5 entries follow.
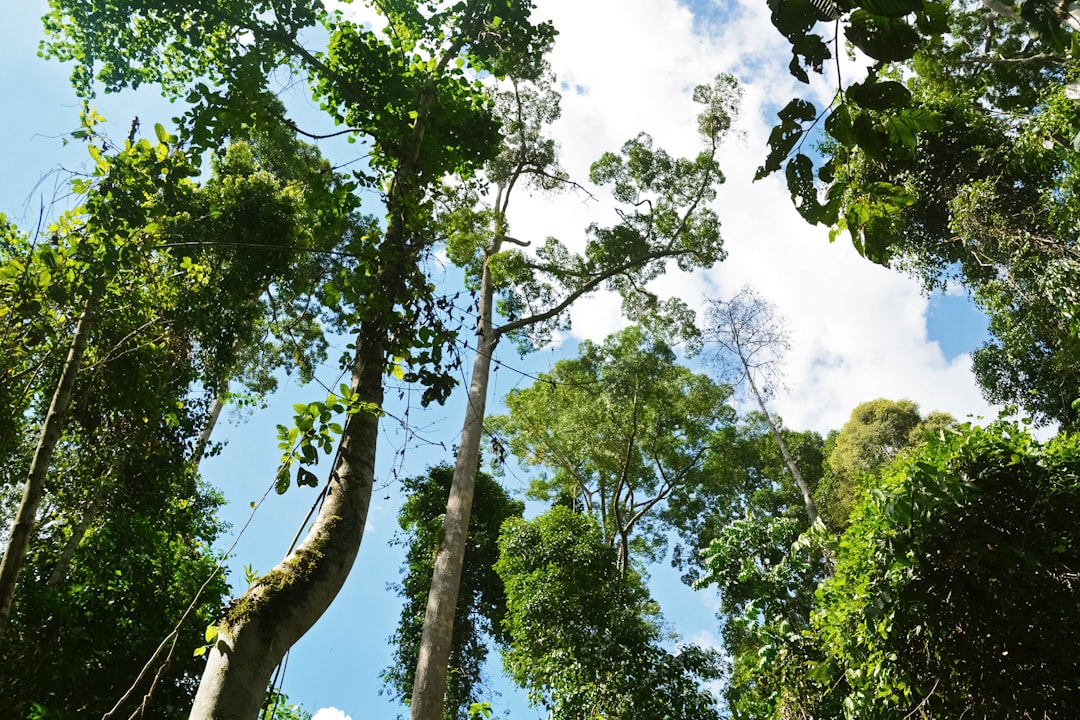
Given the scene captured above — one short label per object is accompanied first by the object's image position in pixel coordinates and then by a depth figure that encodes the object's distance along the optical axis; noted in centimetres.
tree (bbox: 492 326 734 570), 1217
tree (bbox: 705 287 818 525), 1298
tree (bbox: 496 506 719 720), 672
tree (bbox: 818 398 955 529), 1378
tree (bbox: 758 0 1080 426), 660
